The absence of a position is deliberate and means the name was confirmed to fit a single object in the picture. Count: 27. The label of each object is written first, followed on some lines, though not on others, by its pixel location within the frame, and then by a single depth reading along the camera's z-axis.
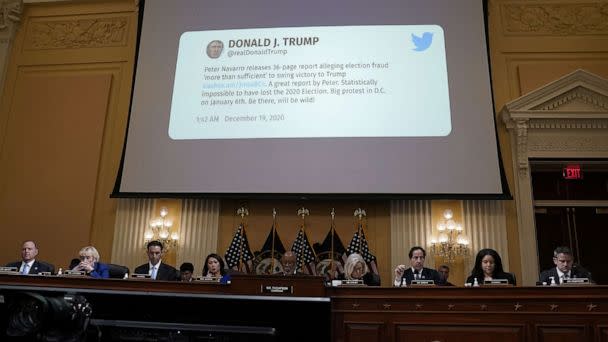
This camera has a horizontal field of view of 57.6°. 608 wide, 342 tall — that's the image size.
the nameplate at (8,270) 5.04
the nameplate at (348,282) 4.70
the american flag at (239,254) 7.20
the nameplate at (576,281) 4.42
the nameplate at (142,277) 4.89
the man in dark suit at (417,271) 5.63
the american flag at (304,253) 7.13
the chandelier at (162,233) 7.46
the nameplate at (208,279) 4.76
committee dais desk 4.31
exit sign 7.58
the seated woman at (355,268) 5.15
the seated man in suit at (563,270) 5.05
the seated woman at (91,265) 5.49
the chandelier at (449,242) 7.10
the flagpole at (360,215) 7.30
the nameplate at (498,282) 4.61
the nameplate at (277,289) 4.36
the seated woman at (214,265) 5.92
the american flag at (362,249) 7.04
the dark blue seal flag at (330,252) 7.14
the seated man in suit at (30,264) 6.06
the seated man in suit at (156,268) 5.88
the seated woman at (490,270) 5.17
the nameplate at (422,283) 4.61
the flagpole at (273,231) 7.20
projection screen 6.99
